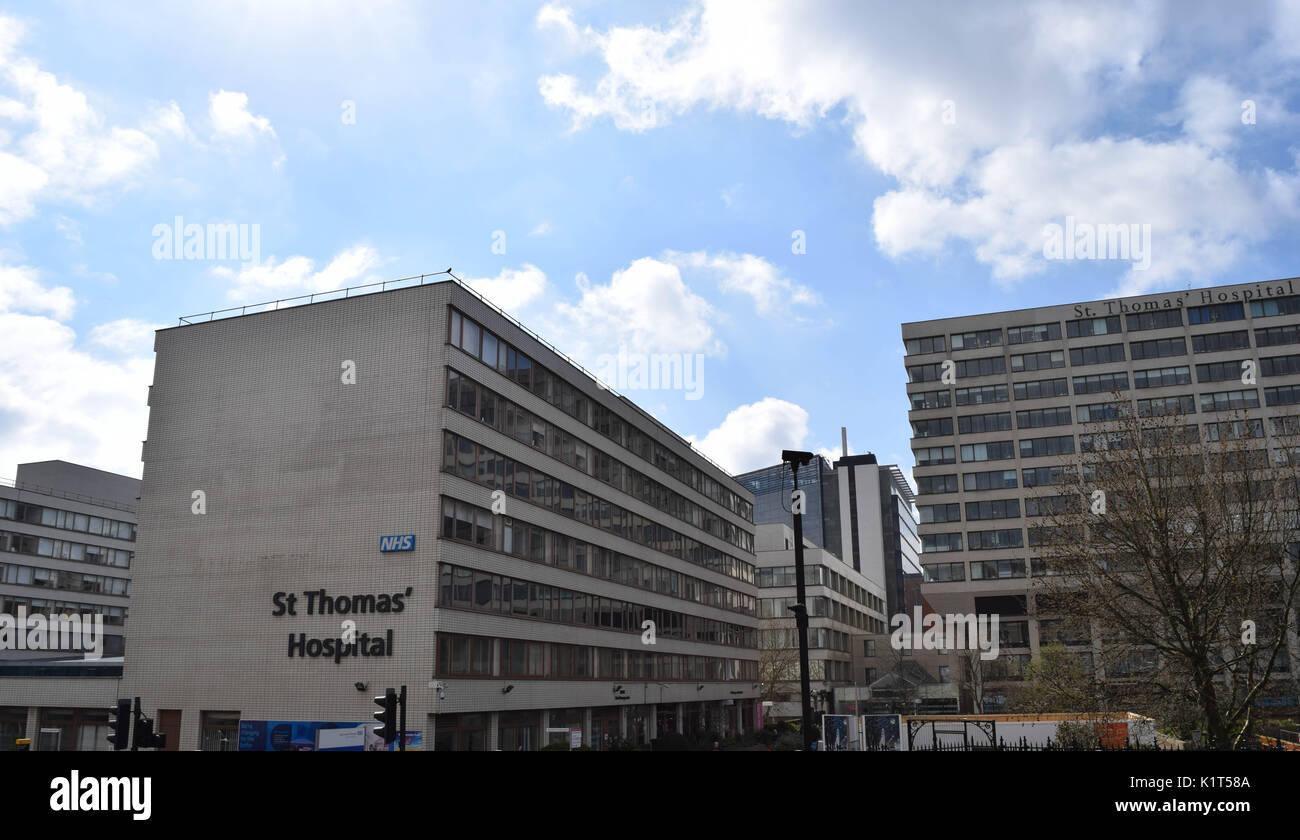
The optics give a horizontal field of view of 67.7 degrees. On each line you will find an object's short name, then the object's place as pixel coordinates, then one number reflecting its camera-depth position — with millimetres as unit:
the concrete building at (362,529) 41031
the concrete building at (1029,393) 88688
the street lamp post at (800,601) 19734
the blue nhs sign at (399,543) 41188
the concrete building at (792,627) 97562
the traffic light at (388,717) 23319
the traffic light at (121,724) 24484
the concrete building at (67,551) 86688
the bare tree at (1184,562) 26344
